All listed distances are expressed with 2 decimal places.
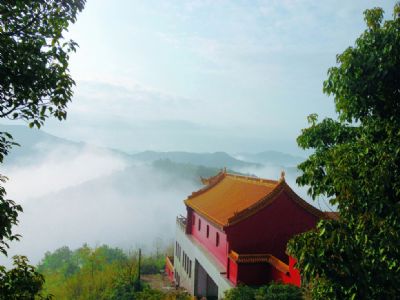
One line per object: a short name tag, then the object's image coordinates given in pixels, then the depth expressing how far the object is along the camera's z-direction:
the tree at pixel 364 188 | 5.46
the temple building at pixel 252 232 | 17.98
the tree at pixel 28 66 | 5.38
